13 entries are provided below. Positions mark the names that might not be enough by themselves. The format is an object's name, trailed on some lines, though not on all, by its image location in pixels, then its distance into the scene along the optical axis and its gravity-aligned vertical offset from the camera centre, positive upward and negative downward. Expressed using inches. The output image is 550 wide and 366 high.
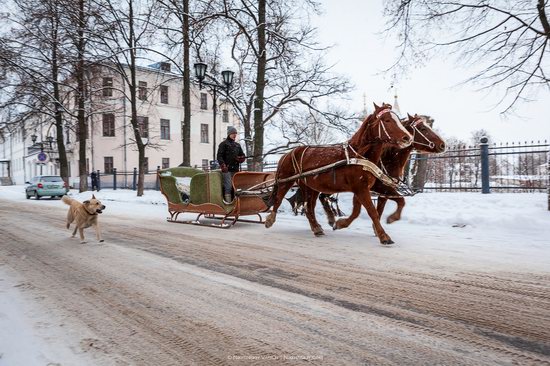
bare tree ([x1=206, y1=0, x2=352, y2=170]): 517.3 +176.5
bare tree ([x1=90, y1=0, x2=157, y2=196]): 674.2 +277.9
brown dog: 237.9 -21.0
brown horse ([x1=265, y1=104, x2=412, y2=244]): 209.3 +11.4
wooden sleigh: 300.0 -13.1
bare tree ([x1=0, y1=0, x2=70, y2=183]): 705.6 +264.7
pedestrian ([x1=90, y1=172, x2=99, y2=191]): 1123.6 +7.1
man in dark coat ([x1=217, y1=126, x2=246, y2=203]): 312.3 +19.0
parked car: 855.7 -10.5
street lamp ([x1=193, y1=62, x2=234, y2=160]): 507.5 +148.8
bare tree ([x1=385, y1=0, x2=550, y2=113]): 407.5 +159.1
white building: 1523.1 +195.3
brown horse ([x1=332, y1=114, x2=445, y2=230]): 222.7 +14.0
